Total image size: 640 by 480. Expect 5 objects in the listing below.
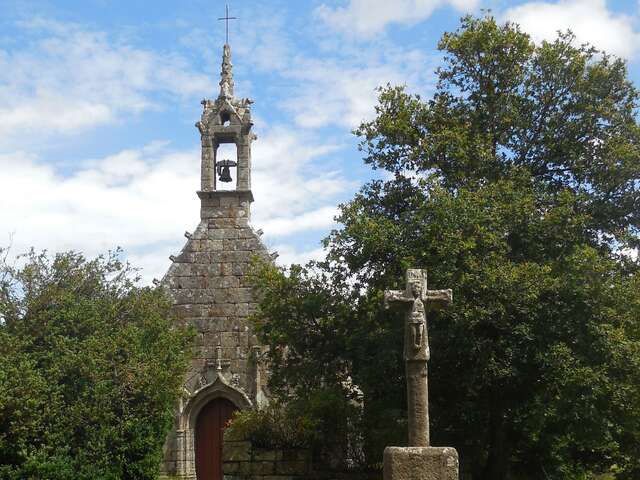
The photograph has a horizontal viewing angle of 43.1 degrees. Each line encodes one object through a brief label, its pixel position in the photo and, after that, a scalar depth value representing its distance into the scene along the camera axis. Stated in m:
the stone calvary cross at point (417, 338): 9.40
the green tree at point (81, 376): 13.70
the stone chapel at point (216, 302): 19.67
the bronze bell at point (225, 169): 21.64
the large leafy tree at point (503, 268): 12.61
